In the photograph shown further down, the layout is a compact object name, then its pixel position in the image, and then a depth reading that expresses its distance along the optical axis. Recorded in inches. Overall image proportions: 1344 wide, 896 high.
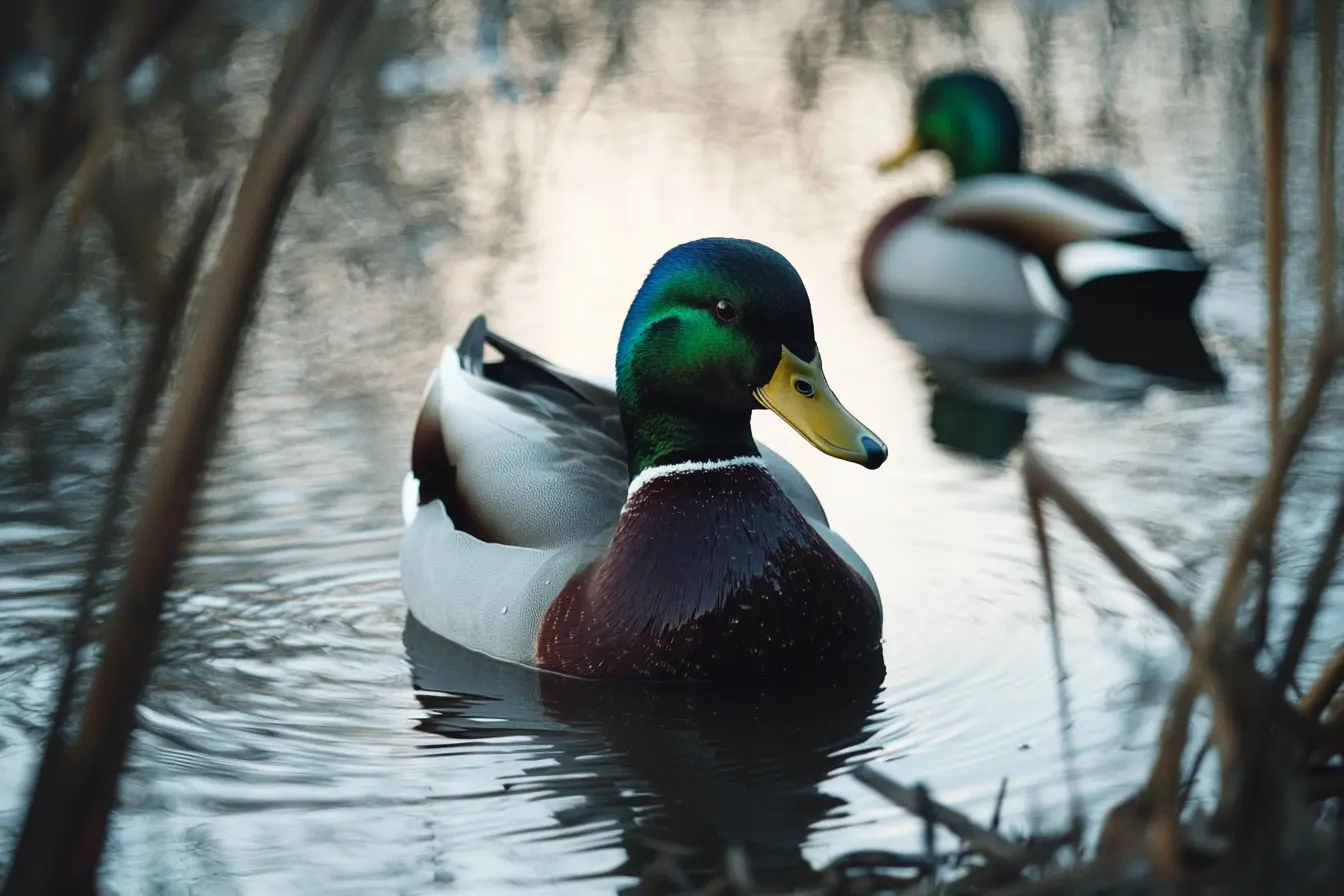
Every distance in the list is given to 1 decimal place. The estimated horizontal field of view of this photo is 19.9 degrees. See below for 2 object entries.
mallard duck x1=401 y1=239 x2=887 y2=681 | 345.7
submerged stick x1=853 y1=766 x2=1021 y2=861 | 207.8
